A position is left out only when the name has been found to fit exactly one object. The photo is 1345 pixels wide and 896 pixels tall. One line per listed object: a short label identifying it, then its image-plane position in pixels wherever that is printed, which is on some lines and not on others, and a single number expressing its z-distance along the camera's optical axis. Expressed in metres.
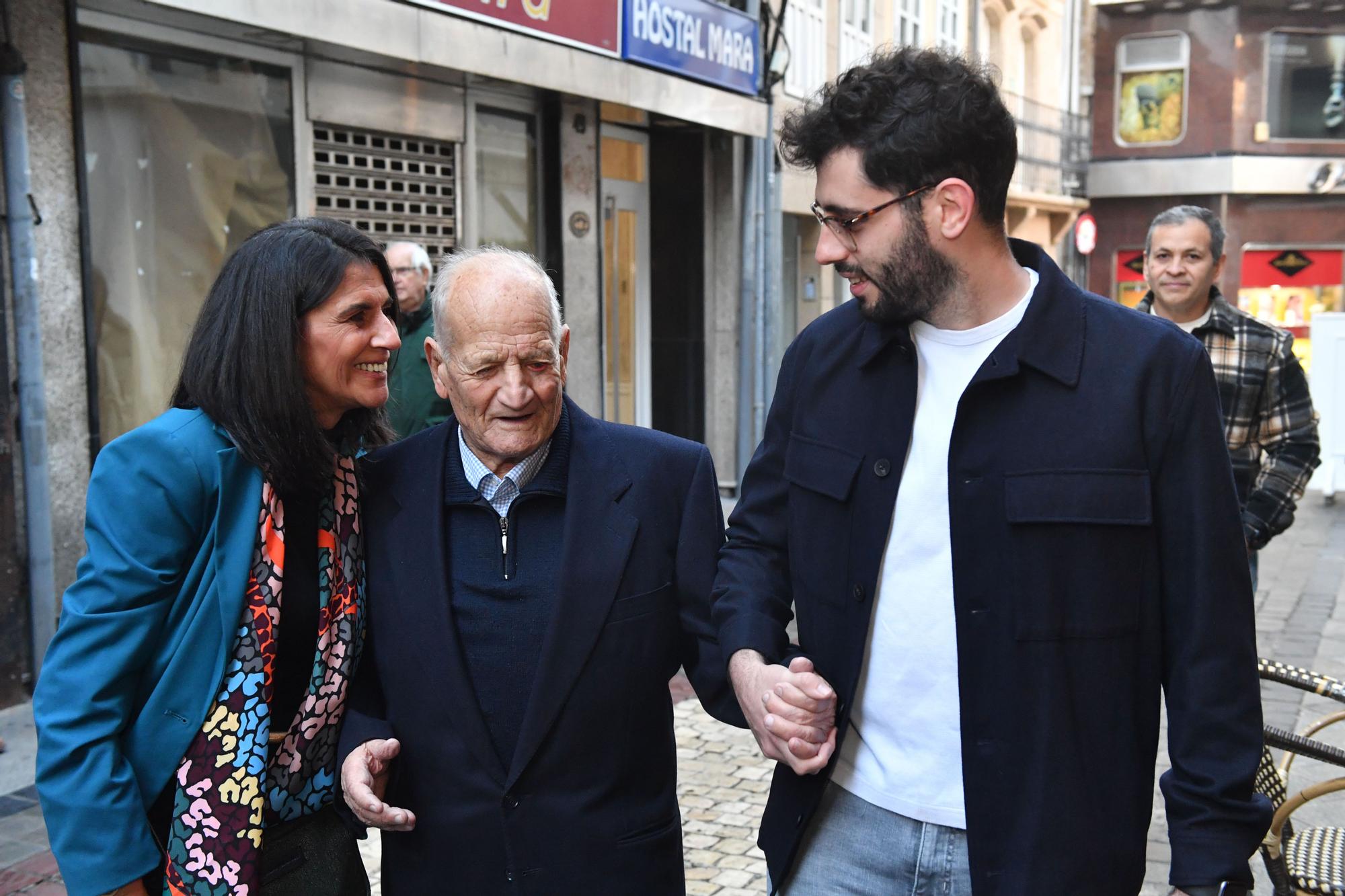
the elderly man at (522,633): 2.54
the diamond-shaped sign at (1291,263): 29.20
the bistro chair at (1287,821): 3.04
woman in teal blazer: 2.29
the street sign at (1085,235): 24.69
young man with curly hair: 2.15
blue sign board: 10.91
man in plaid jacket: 5.00
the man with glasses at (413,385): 6.65
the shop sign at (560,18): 9.04
